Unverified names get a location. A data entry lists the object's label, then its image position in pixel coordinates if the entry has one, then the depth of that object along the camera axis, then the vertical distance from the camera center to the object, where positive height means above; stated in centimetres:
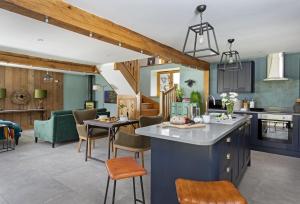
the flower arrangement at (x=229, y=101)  339 -2
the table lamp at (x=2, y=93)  665 +18
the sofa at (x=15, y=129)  490 -80
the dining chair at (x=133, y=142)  343 -77
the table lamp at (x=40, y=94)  752 +18
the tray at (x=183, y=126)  235 -33
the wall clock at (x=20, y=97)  735 +6
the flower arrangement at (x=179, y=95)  657 +16
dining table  379 -51
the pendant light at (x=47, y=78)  736 +83
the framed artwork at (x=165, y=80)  795 +82
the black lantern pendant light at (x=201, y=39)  217 +116
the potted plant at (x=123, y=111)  705 -44
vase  341 -13
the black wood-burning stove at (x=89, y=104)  955 -28
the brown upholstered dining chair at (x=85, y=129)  430 -69
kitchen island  186 -59
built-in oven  441 -68
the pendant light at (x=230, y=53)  313 +97
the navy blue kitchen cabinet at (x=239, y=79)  536 +59
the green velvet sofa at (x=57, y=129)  495 -80
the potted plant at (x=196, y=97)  616 +7
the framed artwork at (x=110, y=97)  925 +10
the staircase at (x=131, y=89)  621 +35
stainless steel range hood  485 +84
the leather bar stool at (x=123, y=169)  182 -68
